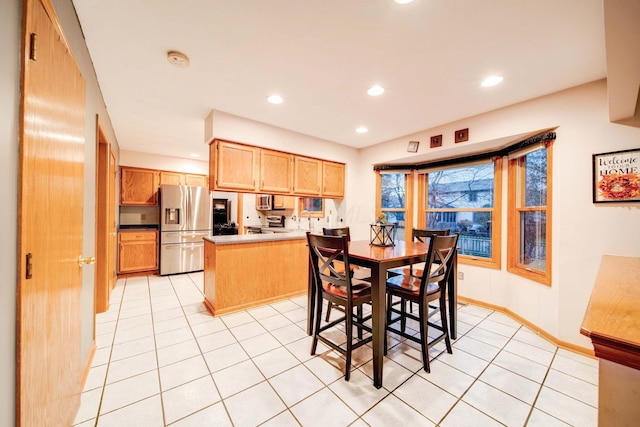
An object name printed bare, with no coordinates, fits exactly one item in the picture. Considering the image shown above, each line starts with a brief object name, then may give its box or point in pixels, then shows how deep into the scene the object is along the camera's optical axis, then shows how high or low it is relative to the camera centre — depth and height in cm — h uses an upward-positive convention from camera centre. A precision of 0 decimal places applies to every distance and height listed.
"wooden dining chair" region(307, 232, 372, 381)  187 -64
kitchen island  298 -73
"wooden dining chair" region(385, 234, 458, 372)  193 -61
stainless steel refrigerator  466 -24
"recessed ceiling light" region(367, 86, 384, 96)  243 +125
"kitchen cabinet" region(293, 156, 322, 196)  388 +63
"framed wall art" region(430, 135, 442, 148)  339 +102
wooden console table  71 -42
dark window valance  256 +82
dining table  178 -49
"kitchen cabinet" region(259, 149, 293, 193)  351 +63
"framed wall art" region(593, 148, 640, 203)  201 +34
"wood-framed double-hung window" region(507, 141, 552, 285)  259 +3
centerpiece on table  256 -19
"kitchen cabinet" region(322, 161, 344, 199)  428 +62
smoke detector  195 +125
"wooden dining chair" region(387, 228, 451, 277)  269 -22
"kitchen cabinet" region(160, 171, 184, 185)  524 +77
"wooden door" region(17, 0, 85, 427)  90 -6
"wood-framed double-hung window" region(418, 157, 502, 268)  331 +16
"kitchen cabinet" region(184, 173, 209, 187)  552 +77
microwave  549 +27
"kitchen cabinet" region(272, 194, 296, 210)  518 +25
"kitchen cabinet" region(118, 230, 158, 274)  457 -71
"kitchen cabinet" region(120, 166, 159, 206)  483 +54
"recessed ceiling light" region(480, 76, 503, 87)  222 +124
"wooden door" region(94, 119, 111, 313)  300 -17
